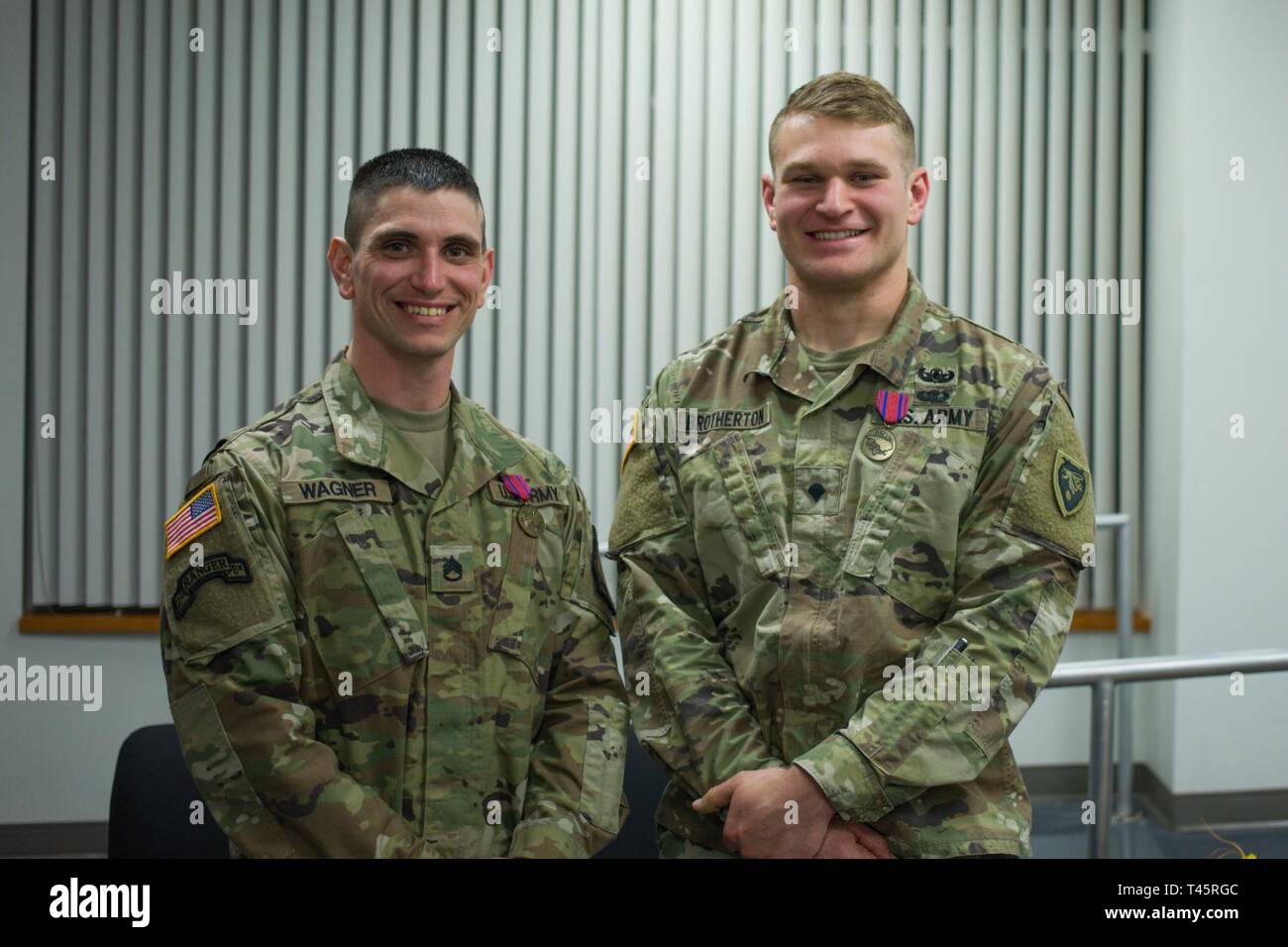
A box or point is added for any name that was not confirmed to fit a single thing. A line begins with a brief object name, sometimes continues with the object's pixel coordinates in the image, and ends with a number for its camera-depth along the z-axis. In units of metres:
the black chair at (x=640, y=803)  2.45
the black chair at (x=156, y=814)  2.37
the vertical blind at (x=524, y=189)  4.03
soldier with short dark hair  1.79
